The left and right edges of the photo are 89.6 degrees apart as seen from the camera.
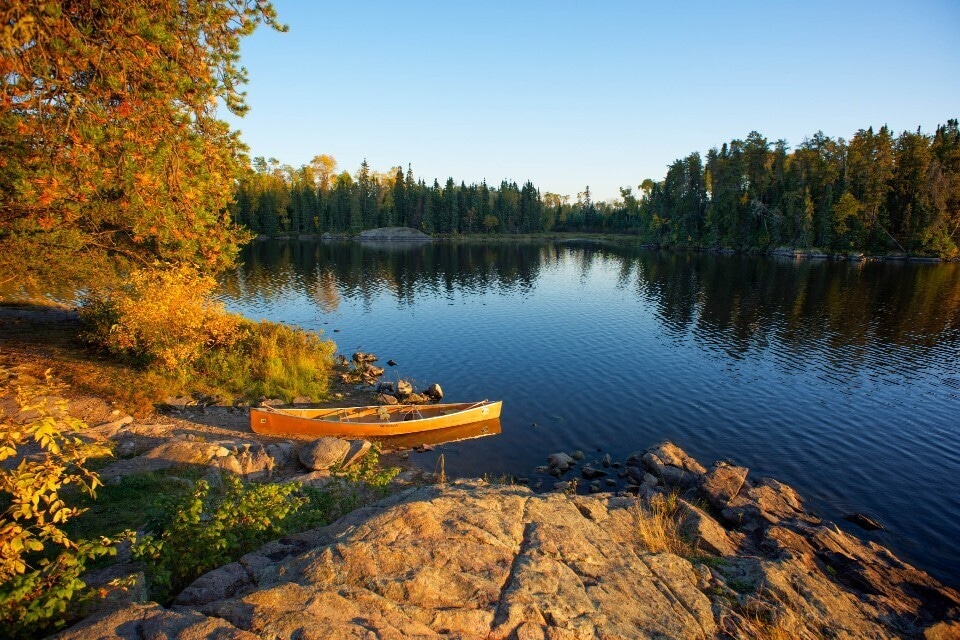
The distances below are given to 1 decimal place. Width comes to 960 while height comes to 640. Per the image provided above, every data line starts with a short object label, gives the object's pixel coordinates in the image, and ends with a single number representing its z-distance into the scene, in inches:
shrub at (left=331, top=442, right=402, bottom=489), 413.4
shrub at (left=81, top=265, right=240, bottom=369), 797.9
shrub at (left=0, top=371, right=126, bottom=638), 184.5
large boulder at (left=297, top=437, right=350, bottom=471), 639.8
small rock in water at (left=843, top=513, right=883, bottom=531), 601.6
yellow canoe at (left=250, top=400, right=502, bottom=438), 749.3
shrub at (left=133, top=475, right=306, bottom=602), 261.4
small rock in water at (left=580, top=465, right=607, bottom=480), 714.2
